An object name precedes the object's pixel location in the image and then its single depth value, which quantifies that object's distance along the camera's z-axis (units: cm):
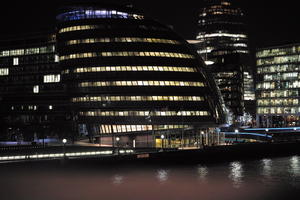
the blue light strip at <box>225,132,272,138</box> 14380
